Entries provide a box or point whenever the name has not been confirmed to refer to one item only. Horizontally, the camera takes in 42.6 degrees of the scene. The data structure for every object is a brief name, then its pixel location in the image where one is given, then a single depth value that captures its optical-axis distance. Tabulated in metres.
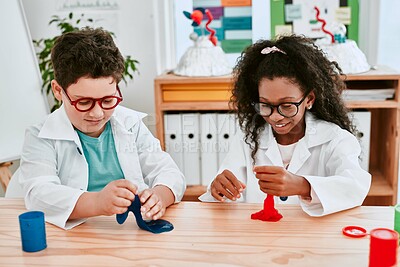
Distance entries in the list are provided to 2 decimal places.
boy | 1.29
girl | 1.40
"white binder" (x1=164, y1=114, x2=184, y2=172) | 2.66
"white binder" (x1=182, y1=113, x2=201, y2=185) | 2.68
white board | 2.56
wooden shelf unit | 2.54
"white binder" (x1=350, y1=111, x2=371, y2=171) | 2.60
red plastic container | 0.99
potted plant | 2.74
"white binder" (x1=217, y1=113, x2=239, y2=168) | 2.66
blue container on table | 1.13
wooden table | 1.07
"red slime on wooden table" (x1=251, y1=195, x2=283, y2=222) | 1.27
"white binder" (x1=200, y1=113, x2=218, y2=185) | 2.67
